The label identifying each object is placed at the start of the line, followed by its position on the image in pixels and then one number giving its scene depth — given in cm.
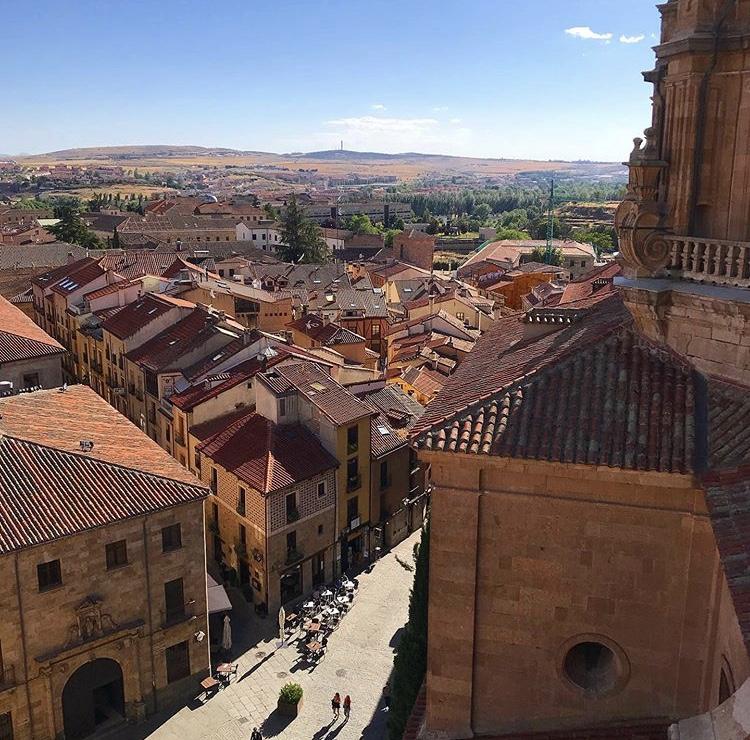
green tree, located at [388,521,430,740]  2495
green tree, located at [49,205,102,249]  13162
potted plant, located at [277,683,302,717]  2997
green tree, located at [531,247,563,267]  13250
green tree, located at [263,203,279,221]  19081
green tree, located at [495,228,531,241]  18956
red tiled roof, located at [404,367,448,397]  5419
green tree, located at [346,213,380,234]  18592
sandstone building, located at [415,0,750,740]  1283
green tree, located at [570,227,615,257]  17799
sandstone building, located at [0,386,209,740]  2522
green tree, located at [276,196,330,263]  13225
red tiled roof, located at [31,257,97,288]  7306
